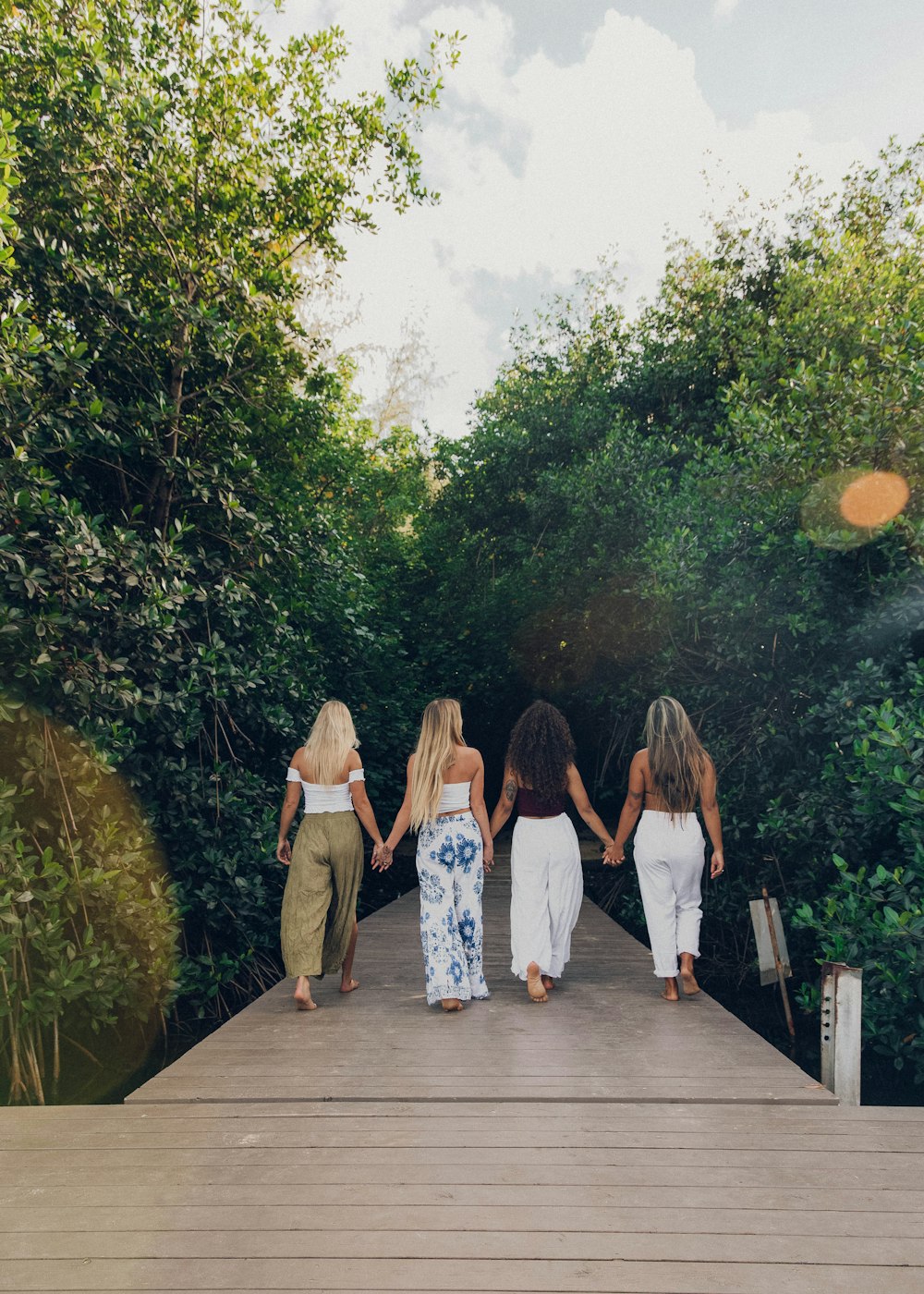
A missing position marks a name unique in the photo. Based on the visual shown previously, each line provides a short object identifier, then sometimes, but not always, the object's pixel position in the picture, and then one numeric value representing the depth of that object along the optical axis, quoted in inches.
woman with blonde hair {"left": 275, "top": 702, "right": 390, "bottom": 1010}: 201.3
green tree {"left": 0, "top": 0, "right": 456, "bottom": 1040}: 203.9
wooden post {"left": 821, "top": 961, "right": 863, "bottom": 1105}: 150.6
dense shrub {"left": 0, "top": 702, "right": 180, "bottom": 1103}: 185.2
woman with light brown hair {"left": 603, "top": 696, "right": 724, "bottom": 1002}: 203.8
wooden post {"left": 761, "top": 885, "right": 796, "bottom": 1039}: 210.8
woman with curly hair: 208.7
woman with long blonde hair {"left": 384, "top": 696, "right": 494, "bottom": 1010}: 201.8
